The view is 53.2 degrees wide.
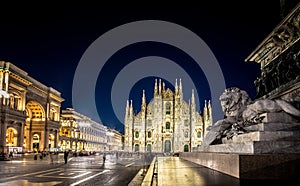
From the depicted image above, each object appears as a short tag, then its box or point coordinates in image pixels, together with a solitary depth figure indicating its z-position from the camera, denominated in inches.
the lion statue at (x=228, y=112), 322.0
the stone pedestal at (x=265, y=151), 156.2
